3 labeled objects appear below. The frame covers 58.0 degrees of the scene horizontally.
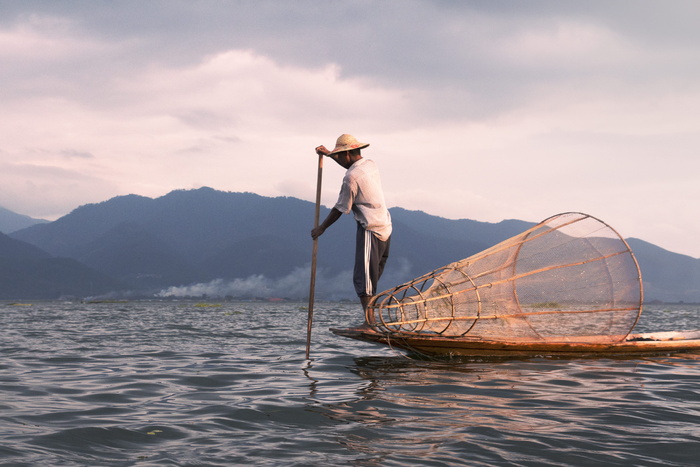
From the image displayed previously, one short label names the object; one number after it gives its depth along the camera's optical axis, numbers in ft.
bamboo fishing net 27.61
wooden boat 26.37
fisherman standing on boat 26.37
